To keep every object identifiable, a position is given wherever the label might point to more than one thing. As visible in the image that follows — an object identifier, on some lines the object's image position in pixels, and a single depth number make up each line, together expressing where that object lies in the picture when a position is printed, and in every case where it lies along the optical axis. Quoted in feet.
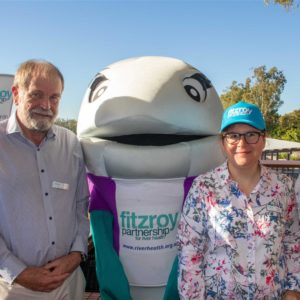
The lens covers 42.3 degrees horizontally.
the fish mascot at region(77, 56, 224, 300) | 7.69
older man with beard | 6.57
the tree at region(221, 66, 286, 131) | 123.34
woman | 5.94
